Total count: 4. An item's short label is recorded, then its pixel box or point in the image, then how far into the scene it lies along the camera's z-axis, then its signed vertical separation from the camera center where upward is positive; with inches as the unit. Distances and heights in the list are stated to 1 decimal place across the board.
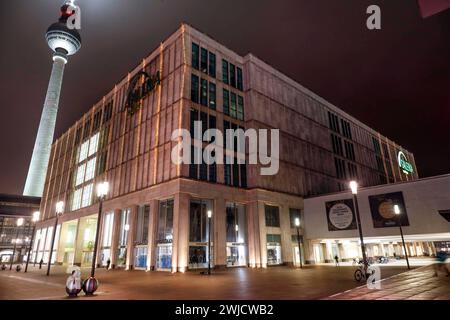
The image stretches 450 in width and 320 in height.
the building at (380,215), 1354.6 +176.4
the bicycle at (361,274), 651.9 -54.8
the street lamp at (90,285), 532.1 -58.2
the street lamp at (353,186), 699.4 +153.3
